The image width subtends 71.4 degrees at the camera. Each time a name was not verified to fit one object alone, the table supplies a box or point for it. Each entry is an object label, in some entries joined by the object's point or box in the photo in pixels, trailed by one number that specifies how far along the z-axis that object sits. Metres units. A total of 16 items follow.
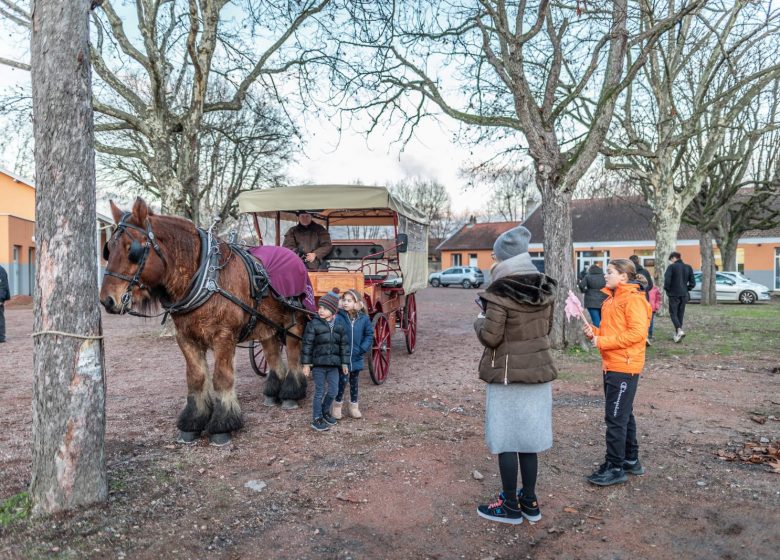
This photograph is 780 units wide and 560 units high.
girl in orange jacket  3.81
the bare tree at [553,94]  9.09
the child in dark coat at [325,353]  5.23
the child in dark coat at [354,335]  5.53
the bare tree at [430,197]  60.34
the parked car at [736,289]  22.70
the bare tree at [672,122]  13.31
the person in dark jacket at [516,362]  3.22
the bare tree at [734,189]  18.30
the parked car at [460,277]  39.25
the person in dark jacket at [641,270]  9.02
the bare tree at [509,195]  12.87
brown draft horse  4.09
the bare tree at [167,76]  10.20
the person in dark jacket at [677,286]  10.79
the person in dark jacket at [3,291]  11.54
